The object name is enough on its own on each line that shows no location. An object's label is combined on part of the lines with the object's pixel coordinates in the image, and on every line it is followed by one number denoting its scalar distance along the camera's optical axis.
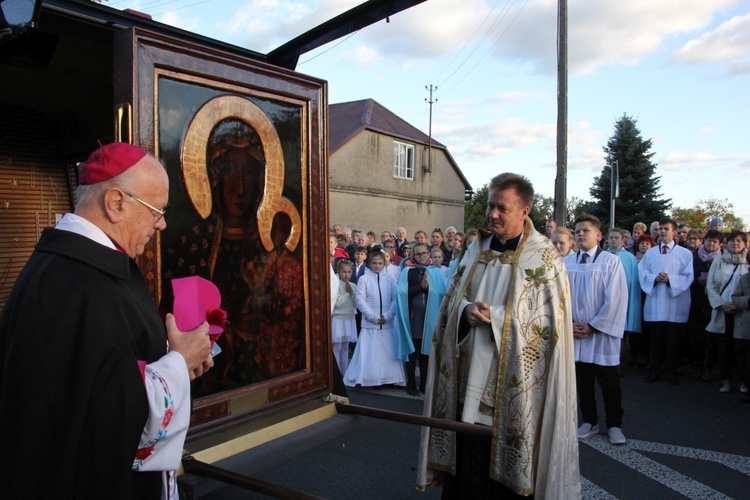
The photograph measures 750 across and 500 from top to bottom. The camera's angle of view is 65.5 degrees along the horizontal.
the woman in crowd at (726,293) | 7.18
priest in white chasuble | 3.25
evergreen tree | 26.81
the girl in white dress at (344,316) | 8.10
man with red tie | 7.79
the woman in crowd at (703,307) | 8.10
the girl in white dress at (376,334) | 7.81
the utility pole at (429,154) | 28.93
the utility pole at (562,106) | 12.14
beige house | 24.94
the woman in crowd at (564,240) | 6.32
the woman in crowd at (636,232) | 10.22
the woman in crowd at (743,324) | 6.79
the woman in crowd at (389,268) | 8.15
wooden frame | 2.19
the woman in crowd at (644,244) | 9.19
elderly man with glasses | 1.44
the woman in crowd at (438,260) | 7.94
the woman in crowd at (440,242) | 10.29
